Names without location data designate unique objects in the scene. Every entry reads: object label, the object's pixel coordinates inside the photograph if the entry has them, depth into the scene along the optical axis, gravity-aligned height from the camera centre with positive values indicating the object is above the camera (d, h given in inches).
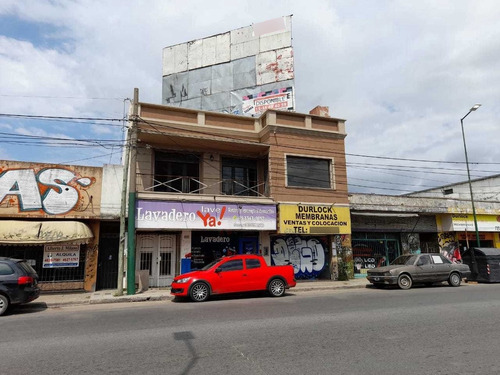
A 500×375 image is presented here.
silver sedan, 603.5 -36.3
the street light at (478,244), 735.1 +10.4
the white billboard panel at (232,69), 907.0 +474.6
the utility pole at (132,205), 552.1 +79.1
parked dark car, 400.2 -29.6
